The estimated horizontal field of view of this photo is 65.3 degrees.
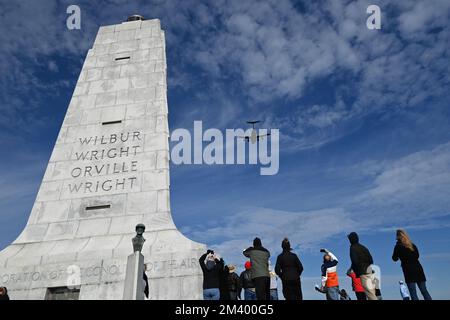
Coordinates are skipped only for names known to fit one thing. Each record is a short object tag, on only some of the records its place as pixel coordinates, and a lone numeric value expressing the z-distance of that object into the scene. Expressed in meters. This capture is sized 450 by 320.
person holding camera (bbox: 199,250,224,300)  7.64
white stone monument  9.62
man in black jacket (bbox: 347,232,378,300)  7.22
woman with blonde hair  6.94
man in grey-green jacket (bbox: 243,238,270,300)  7.57
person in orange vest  8.28
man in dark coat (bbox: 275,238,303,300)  7.71
